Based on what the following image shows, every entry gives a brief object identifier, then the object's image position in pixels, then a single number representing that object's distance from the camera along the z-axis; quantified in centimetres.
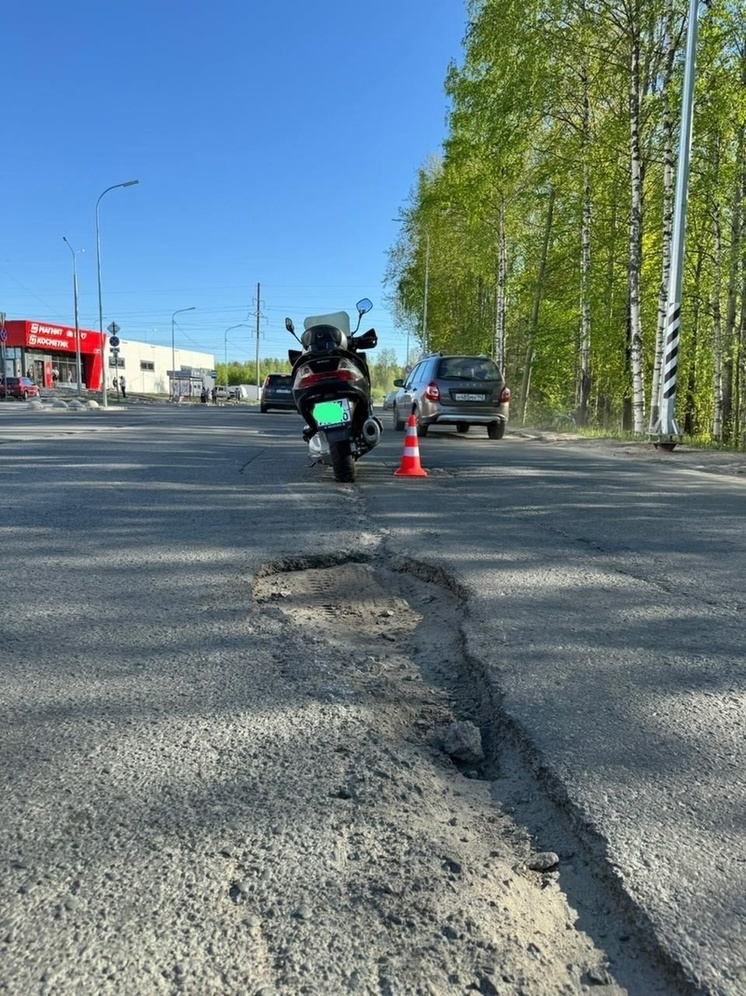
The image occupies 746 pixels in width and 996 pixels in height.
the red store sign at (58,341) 5741
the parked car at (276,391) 3019
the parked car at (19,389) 4247
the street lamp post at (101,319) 3462
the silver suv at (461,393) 1412
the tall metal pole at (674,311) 1257
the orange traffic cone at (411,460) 838
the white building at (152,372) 6762
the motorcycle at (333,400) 759
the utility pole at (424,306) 3677
